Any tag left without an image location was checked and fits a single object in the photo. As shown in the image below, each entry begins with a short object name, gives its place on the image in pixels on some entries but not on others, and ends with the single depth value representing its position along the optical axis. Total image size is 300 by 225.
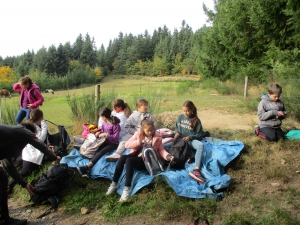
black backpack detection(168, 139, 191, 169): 4.24
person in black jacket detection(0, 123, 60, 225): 2.94
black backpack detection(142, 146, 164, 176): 4.01
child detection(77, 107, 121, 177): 4.73
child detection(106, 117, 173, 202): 3.97
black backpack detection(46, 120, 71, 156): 5.08
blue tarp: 3.72
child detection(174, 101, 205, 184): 4.60
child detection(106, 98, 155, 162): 5.01
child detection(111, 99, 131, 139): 5.11
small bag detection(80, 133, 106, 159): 4.76
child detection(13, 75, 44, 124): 5.75
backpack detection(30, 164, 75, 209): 3.88
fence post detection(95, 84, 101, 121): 6.59
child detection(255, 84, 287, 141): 5.01
